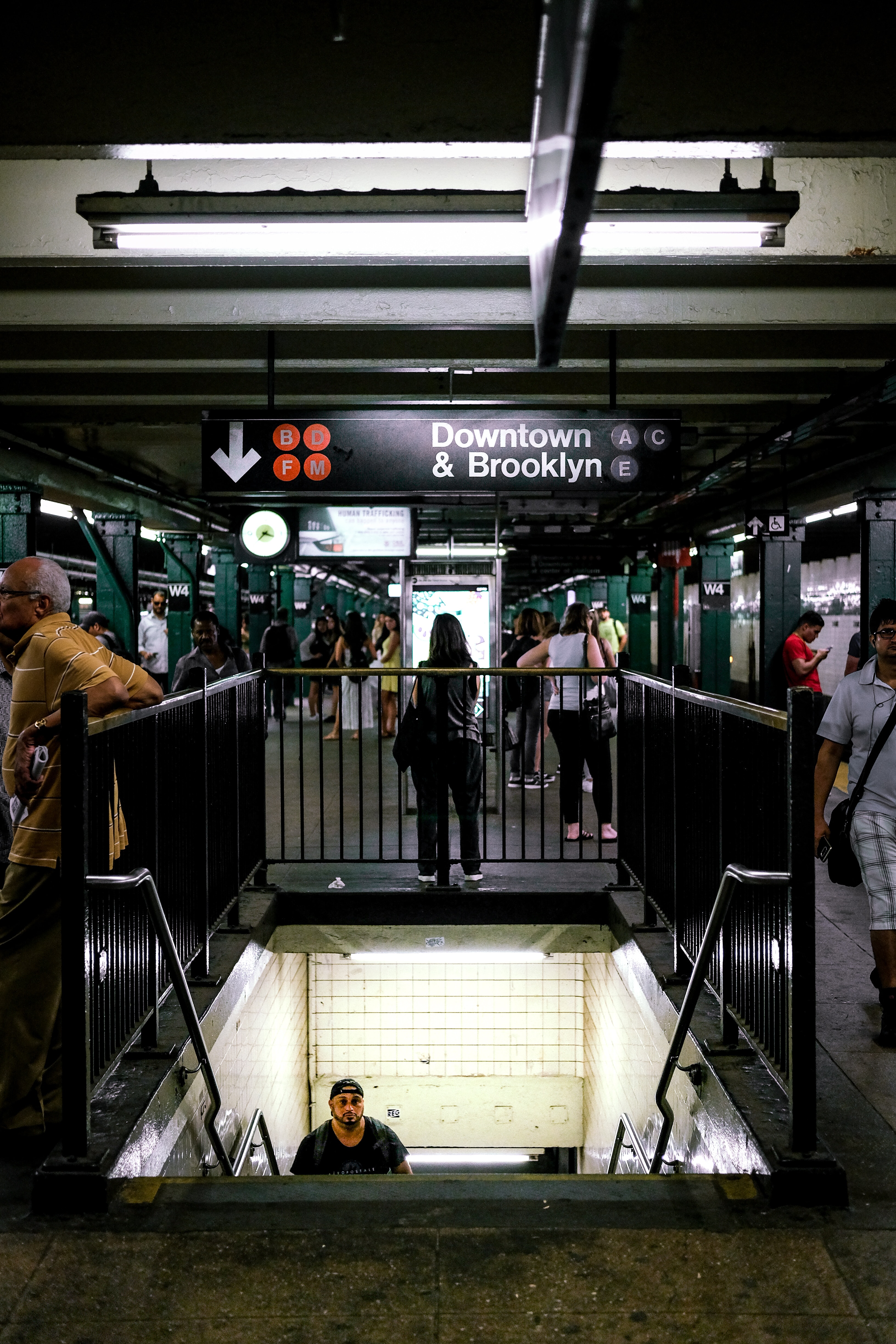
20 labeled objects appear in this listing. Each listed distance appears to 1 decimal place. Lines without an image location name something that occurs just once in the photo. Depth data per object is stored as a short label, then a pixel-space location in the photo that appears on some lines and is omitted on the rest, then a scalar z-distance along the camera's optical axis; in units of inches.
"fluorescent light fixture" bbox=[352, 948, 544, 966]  281.7
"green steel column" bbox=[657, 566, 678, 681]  1031.0
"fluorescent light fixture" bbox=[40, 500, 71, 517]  537.3
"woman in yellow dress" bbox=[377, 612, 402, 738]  560.4
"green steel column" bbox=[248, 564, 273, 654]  789.2
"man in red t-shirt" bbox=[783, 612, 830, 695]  421.4
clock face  483.2
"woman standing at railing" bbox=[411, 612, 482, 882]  277.4
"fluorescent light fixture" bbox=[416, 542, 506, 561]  491.0
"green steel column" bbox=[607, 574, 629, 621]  1136.8
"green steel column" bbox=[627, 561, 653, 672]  1111.0
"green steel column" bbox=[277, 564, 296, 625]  951.0
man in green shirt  534.3
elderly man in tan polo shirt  143.9
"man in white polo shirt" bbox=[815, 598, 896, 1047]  181.6
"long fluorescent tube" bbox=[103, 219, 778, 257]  167.9
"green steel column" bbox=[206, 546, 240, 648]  831.7
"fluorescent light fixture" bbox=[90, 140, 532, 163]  169.6
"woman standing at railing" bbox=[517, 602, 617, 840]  313.3
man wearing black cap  223.8
